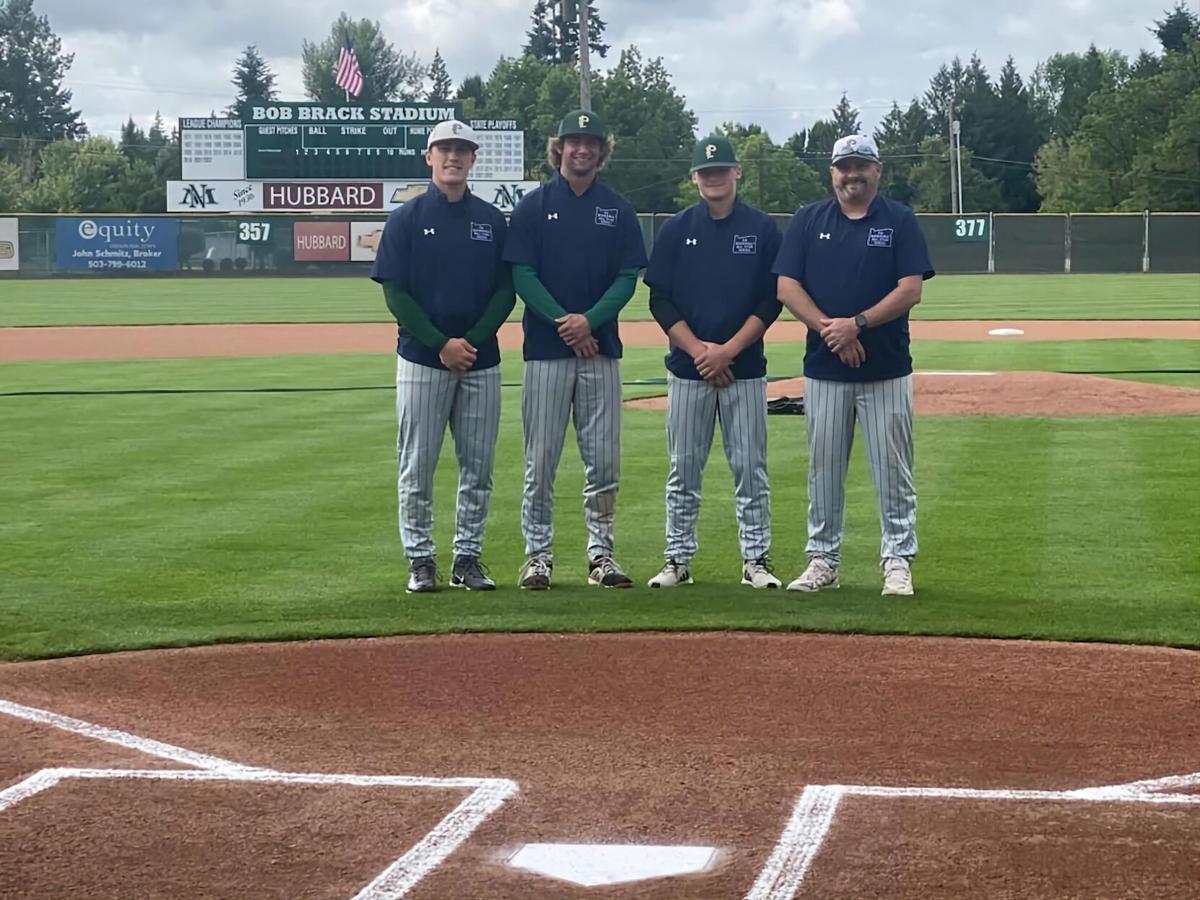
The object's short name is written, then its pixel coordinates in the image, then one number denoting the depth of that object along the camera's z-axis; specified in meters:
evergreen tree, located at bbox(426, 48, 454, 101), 130.88
